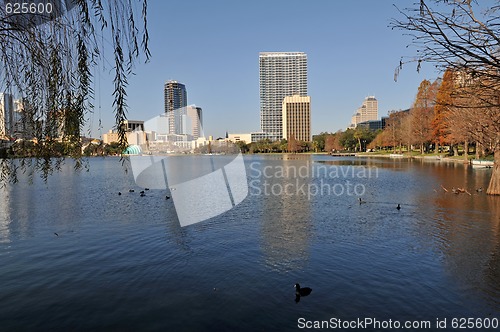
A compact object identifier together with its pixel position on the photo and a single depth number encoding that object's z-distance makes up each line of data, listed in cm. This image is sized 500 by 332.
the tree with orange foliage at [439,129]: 5773
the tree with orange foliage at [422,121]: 6838
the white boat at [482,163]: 4448
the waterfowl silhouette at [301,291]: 911
